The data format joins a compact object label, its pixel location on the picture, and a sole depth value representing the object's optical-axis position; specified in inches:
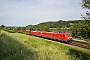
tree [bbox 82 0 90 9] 398.3
